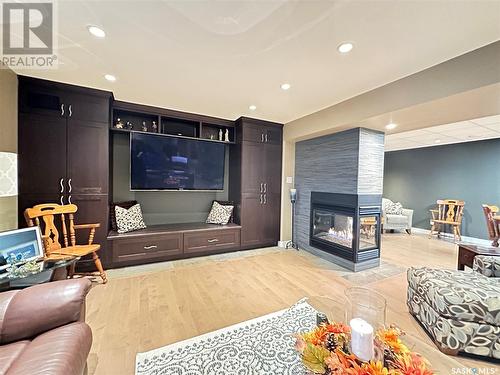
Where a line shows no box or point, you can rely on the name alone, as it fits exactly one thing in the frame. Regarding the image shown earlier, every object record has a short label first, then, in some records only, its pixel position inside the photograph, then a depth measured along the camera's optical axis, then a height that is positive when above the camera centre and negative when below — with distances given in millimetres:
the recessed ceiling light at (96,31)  1663 +1172
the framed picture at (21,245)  1745 -601
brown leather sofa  937 -802
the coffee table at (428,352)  980 -835
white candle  928 -689
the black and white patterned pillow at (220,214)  4016 -633
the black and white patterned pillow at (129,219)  3209 -617
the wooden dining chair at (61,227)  2348 -630
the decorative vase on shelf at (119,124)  3278 +859
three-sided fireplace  3211 -662
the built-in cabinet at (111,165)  2660 +214
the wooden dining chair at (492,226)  4000 -709
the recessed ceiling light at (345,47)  1802 +1185
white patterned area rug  1422 -1253
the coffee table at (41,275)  1470 -736
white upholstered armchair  5711 -858
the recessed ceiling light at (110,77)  2443 +1183
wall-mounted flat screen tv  3365 +290
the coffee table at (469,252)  2323 -721
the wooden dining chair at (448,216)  5176 -732
